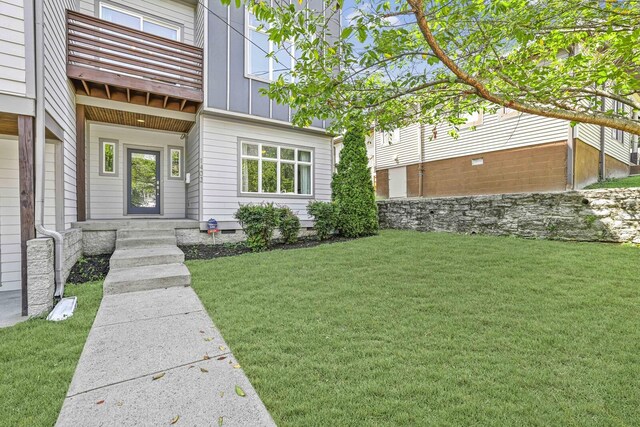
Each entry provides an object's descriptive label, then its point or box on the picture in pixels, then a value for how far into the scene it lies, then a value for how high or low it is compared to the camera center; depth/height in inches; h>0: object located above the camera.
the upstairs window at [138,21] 282.2 +187.2
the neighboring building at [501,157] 353.1 +74.7
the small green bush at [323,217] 304.7 -9.6
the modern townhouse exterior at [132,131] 135.9 +66.1
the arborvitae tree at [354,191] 320.2 +18.6
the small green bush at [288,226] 281.0 -17.6
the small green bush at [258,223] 260.2 -13.8
